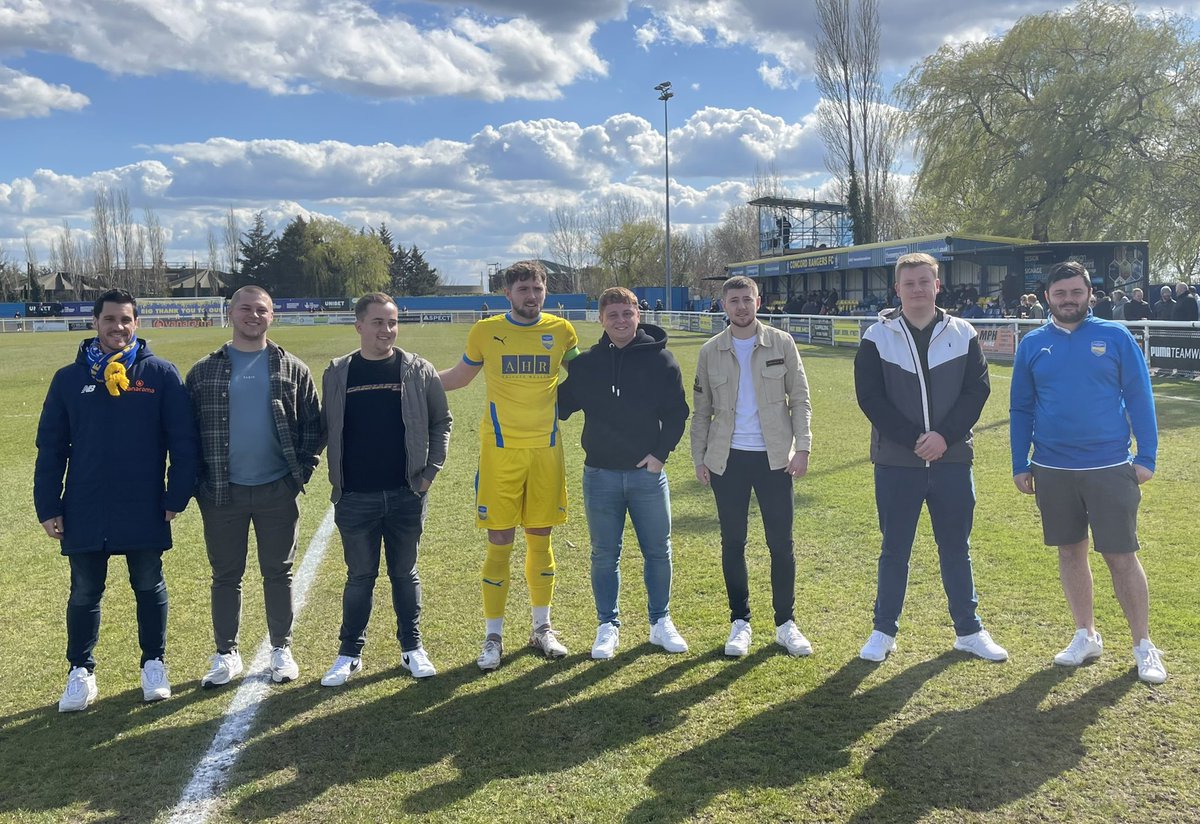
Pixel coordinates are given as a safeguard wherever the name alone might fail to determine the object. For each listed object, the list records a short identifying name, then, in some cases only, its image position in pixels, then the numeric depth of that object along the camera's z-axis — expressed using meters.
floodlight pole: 45.34
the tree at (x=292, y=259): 77.88
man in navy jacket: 3.89
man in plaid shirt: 4.12
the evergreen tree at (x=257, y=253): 78.62
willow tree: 27.86
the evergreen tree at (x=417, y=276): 92.25
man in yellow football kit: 4.35
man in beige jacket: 4.36
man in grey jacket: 4.20
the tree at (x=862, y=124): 43.97
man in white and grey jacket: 4.16
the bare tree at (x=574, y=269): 83.50
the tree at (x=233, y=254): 84.88
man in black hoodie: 4.38
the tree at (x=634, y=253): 74.69
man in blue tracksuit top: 3.94
